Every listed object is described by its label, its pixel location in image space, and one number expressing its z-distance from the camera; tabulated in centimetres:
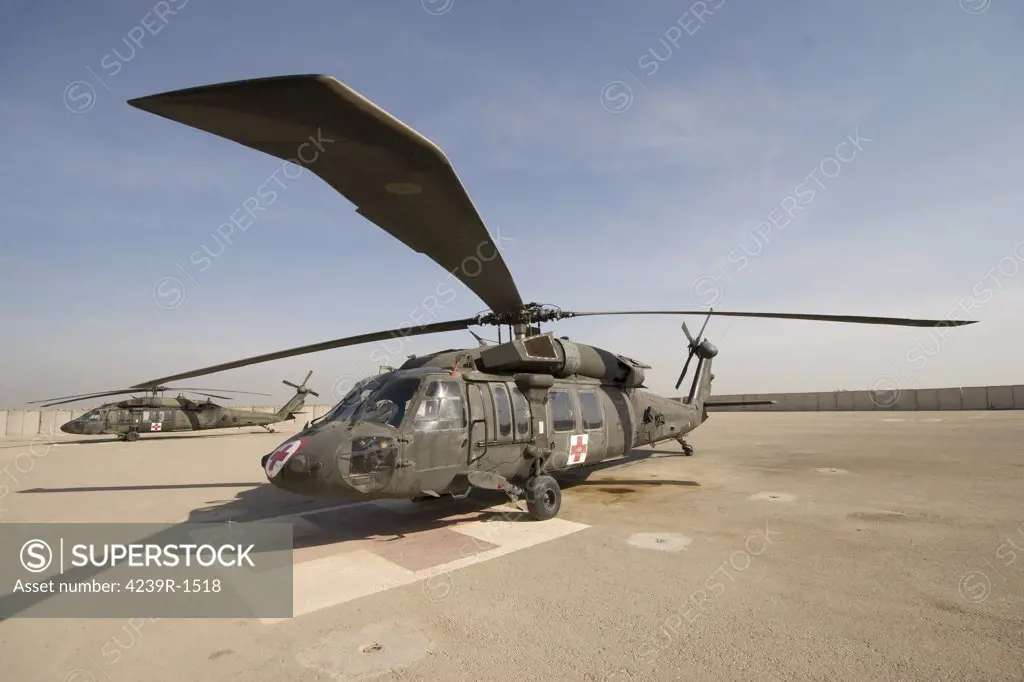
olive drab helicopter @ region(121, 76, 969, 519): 337
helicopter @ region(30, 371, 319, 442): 2539
